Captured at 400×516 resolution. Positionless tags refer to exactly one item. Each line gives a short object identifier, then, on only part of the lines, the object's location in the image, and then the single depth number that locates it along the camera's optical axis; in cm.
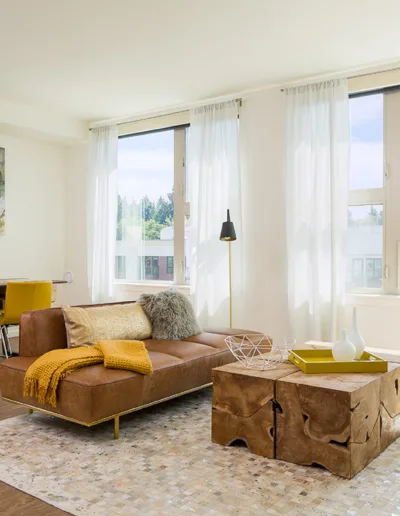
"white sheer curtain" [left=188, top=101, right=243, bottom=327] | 536
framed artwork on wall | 630
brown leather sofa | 278
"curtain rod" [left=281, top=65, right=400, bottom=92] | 456
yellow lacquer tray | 268
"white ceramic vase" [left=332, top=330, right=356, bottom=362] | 276
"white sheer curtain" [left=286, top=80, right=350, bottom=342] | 470
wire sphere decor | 288
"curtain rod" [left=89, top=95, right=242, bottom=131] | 548
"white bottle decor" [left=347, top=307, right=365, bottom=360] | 289
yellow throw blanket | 290
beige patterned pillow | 342
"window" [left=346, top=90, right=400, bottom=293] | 465
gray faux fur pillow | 399
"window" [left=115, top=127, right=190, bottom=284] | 611
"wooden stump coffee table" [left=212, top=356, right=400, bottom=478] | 238
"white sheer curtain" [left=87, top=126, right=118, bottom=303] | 644
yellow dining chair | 487
